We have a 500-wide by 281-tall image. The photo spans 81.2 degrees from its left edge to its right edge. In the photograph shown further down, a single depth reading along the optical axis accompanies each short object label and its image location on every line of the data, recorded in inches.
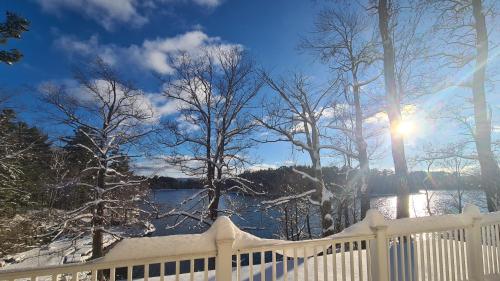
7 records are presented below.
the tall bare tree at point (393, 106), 291.4
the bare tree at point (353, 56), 430.3
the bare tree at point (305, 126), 473.1
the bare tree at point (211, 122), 481.4
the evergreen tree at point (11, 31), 355.9
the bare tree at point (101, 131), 397.4
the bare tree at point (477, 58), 302.0
